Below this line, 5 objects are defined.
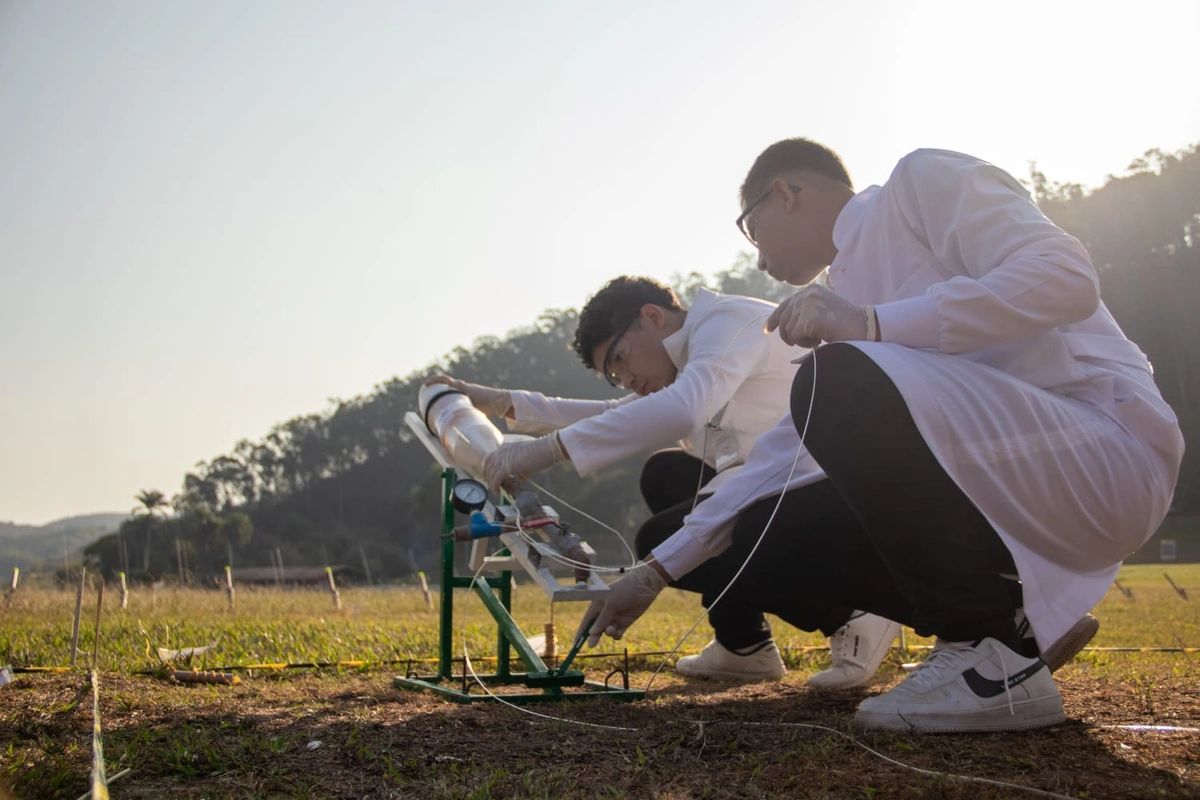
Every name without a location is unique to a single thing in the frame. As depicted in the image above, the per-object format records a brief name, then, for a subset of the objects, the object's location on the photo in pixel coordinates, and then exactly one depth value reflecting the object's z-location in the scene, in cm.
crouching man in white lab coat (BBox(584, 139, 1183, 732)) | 222
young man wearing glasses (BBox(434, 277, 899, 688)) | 342
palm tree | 5234
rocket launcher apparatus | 316
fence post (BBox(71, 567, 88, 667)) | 378
